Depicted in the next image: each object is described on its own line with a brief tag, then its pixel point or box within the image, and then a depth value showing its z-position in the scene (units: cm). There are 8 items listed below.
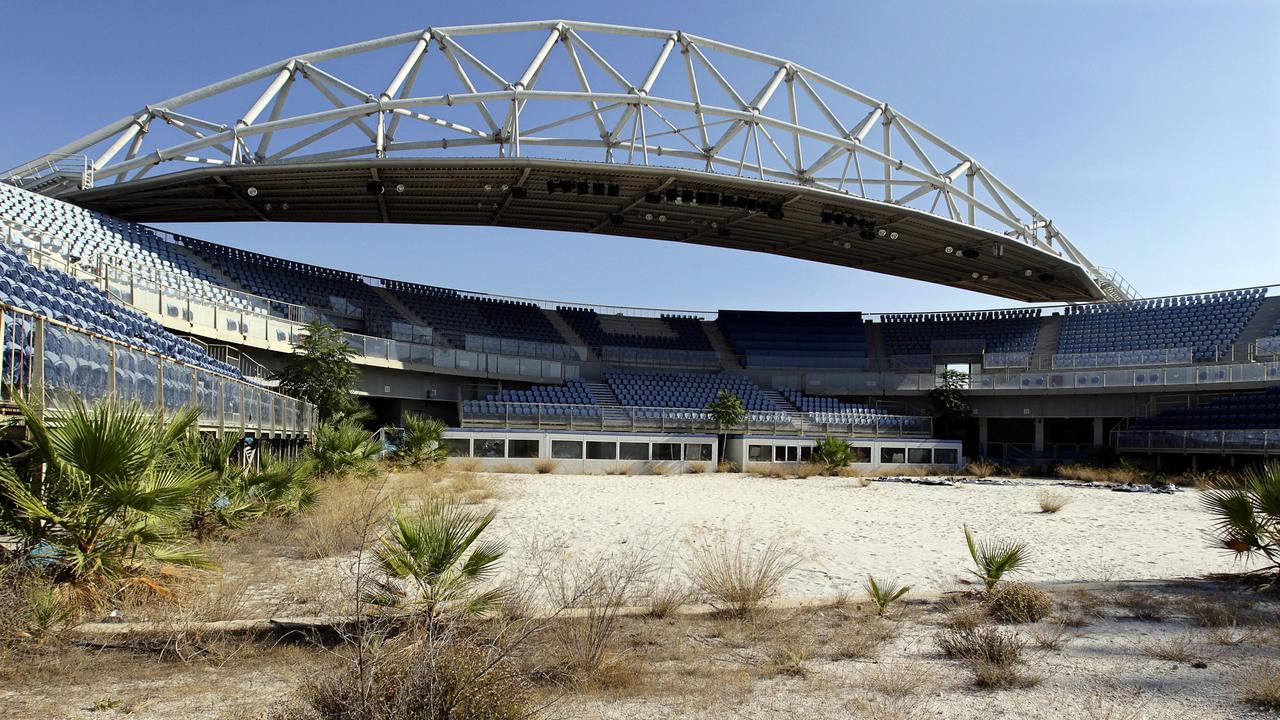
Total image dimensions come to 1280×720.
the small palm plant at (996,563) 840
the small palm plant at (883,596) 798
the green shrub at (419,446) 2578
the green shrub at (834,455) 3281
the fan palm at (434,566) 605
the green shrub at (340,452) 1762
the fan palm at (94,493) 627
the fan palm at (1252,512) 905
